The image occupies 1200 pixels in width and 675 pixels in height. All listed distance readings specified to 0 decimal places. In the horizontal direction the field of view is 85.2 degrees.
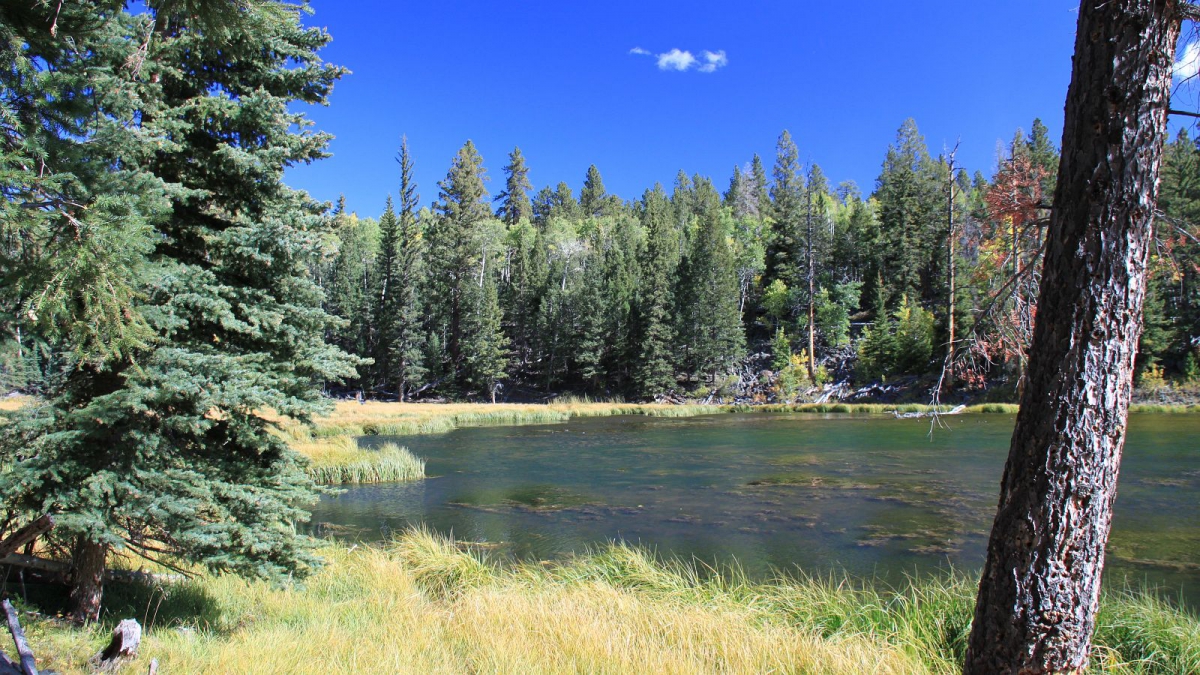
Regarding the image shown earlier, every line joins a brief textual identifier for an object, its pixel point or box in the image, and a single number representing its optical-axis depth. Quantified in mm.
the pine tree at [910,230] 53781
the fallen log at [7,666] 3712
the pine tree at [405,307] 52188
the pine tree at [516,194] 82312
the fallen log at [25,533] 5324
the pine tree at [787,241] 58562
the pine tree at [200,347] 5594
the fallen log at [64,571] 5938
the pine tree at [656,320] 50812
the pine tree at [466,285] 52531
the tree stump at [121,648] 4652
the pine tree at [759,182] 91812
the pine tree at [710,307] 50875
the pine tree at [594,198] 97625
